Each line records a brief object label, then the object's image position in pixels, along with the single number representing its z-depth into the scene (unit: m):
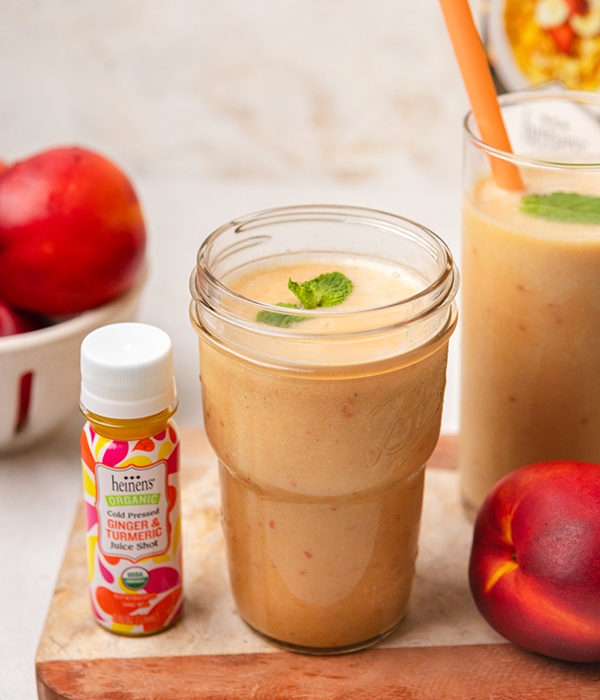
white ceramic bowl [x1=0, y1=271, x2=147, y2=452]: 0.89
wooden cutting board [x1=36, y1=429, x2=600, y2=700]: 0.79
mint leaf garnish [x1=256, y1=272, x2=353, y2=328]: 0.76
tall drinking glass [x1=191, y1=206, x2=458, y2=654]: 0.76
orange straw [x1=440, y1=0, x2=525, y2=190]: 0.80
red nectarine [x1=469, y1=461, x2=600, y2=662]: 0.78
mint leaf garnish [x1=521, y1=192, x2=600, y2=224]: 0.82
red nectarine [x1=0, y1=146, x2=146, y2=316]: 0.90
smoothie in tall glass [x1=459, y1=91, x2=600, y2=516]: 0.82
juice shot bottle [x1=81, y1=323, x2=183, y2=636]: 0.78
